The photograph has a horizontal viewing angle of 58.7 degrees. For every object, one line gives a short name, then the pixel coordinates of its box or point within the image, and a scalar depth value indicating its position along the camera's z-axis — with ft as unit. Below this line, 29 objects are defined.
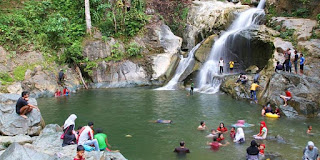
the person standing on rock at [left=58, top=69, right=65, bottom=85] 80.04
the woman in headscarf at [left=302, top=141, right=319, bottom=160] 30.35
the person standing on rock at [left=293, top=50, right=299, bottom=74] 62.59
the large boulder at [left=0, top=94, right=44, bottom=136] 37.38
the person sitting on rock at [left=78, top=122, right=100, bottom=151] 32.07
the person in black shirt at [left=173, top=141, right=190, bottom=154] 35.27
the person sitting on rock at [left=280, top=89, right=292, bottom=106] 54.60
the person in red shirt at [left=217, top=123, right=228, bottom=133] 43.27
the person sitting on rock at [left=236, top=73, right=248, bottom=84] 69.84
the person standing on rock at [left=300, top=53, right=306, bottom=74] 61.67
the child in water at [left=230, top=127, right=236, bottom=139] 41.45
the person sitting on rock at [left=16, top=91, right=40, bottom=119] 37.98
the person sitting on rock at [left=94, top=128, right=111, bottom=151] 33.32
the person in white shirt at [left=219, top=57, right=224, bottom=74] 83.56
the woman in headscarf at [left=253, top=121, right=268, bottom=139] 40.72
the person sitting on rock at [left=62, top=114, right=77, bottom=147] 33.14
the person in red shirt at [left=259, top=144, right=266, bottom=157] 34.12
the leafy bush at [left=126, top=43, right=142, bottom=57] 94.27
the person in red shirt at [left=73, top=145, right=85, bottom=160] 23.93
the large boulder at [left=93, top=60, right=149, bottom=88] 90.02
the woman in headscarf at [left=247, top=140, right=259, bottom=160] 31.58
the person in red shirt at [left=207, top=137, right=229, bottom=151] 37.67
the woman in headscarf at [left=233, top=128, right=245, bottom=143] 39.45
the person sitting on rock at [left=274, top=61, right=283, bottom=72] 63.95
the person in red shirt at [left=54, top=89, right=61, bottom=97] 74.69
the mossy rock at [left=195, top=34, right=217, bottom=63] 89.81
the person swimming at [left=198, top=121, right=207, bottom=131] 44.98
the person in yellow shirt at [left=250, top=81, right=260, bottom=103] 62.69
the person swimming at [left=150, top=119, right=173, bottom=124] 48.62
